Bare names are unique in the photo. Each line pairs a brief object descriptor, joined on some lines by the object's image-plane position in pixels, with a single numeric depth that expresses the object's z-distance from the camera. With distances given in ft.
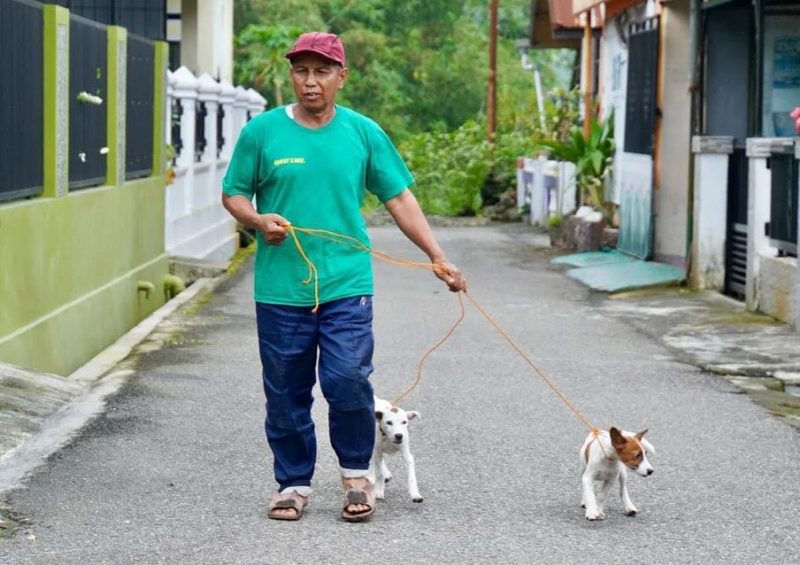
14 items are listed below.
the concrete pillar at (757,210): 50.06
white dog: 24.23
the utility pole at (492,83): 133.18
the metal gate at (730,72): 58.18
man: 22.93
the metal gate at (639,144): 67.41
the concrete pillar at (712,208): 57.11
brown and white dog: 23.25
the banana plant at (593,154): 77.92
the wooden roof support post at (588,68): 89.40
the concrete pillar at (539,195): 104.88
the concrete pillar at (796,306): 44.73
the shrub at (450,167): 121.29
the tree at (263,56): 136.36
